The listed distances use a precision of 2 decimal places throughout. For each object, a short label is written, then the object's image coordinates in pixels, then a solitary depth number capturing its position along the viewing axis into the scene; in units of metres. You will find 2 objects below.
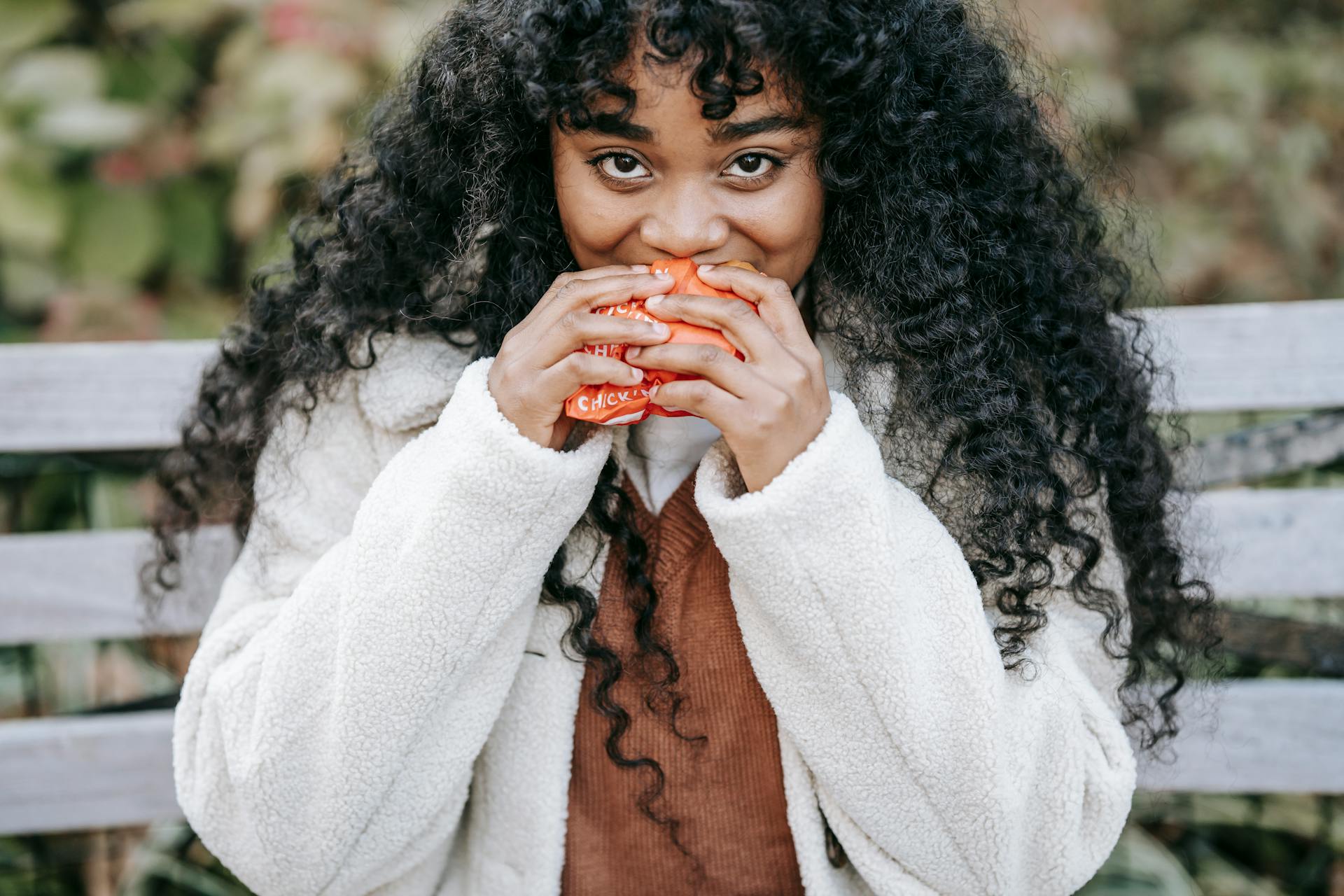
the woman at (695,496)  1.04
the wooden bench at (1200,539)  1.61
